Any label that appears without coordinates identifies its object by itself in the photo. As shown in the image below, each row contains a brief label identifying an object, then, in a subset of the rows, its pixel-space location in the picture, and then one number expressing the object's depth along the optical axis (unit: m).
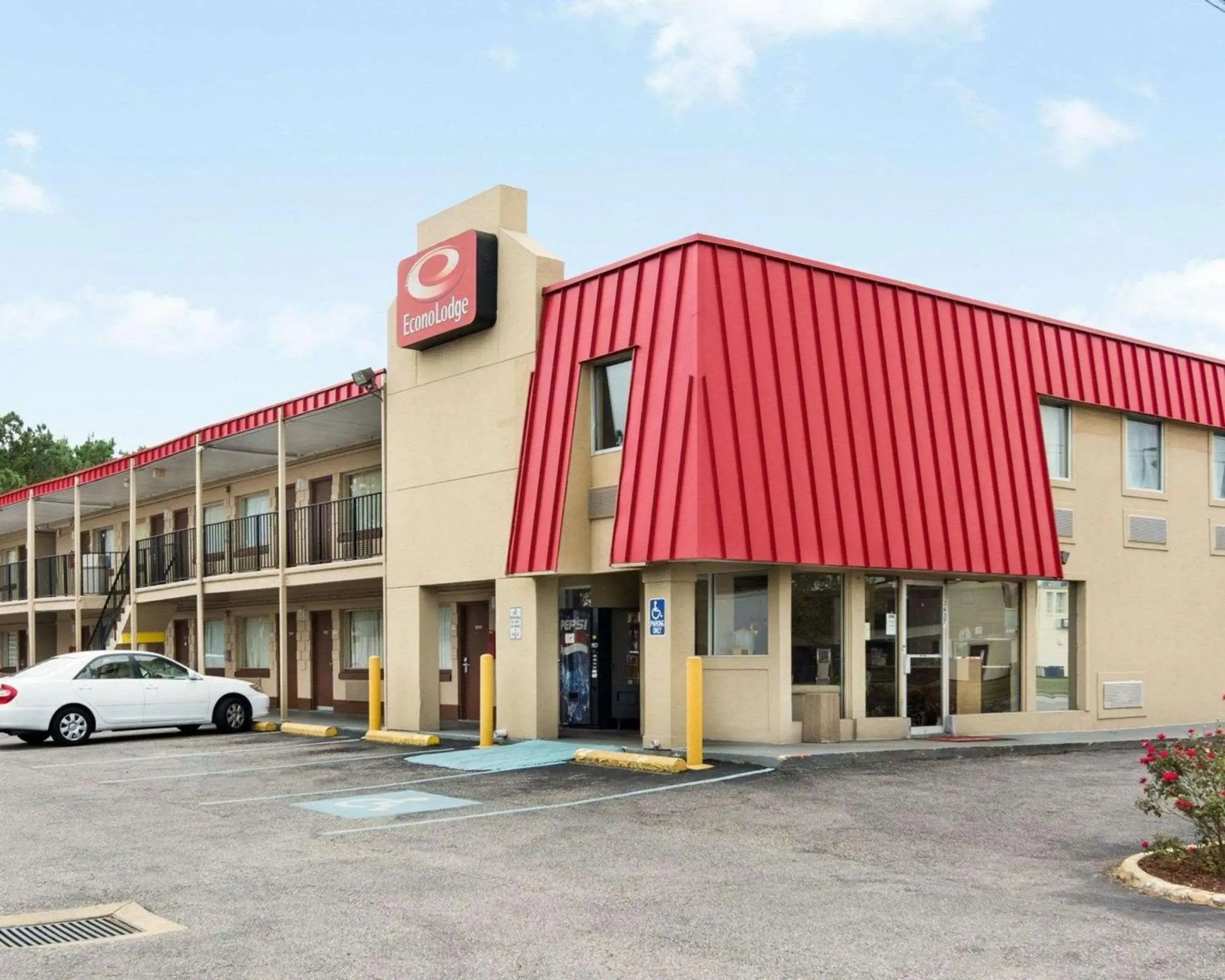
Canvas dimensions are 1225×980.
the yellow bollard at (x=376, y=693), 19.97
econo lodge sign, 18.64
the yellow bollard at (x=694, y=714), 14.55
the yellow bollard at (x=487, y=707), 17.56
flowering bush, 8.59
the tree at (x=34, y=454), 66.25
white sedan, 19.53
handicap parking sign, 15.91
